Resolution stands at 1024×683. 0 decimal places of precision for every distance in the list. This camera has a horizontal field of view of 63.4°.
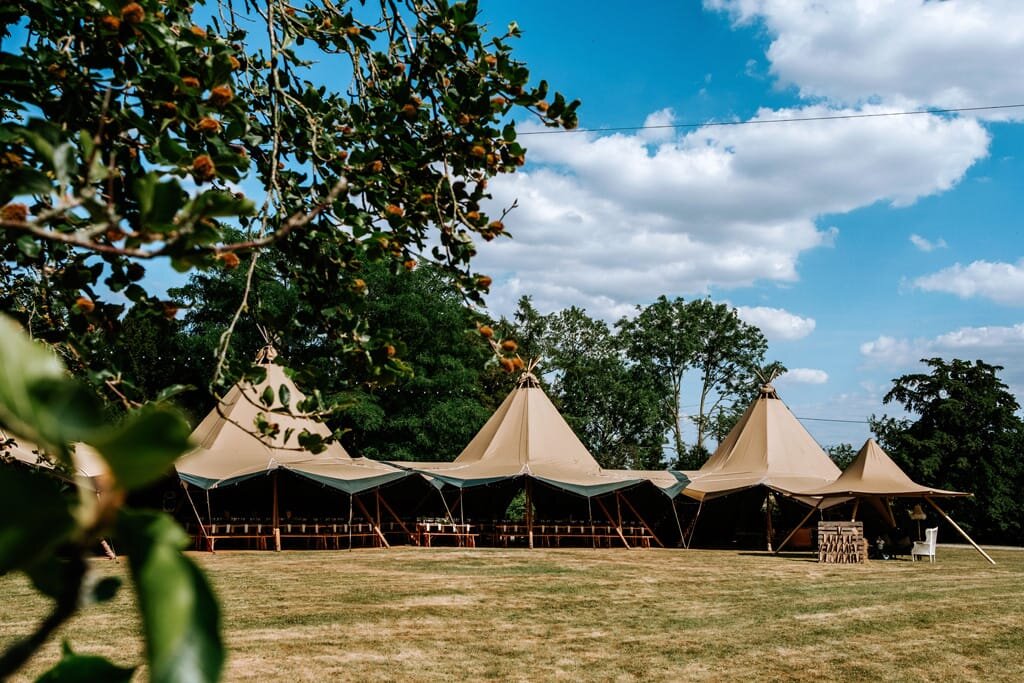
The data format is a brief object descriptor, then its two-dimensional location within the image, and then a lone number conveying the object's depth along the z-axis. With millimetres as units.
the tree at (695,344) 47719
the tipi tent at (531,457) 20375
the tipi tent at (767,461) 21641
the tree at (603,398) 43031
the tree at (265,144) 1438
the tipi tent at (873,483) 18234
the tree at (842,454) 35566
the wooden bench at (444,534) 21438
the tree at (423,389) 31578
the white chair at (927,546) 19292
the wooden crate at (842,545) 18188
